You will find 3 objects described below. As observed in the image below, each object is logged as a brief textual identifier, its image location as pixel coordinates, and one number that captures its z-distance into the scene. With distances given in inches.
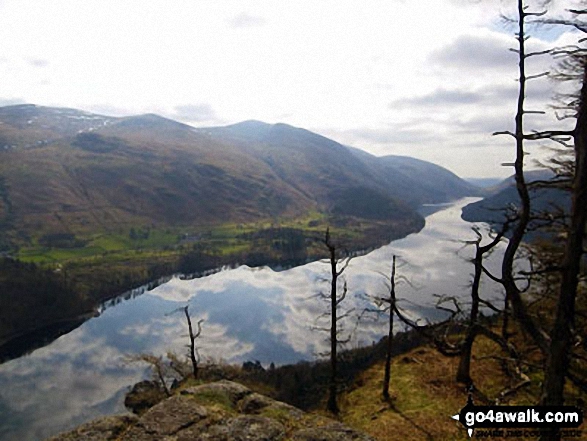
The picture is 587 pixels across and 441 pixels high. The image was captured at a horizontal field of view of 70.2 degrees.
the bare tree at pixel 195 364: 1373.0
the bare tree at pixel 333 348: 893.7
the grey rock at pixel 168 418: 437.7
